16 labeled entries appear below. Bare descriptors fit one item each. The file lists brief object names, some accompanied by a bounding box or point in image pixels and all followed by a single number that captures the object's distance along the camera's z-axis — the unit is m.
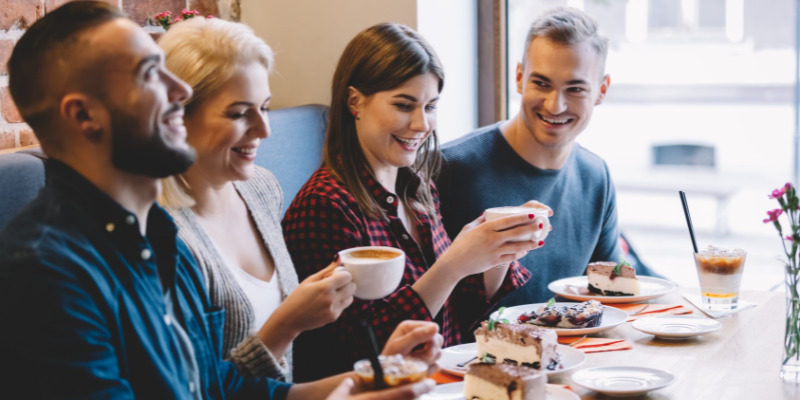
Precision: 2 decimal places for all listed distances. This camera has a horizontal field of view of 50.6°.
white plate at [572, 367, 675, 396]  1.52
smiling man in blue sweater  2.46
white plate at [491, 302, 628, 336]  1.88
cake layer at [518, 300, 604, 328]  1.90
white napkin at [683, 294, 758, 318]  2.03
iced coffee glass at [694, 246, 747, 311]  2.04
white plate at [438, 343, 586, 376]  1.65
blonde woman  1.60
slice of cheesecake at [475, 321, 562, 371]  1.63
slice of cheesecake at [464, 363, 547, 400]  1.43
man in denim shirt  1.08
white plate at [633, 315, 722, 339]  1.85
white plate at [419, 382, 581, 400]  1.48
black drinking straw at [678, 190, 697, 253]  2.09
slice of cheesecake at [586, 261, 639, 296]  2.17
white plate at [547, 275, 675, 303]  2.16
